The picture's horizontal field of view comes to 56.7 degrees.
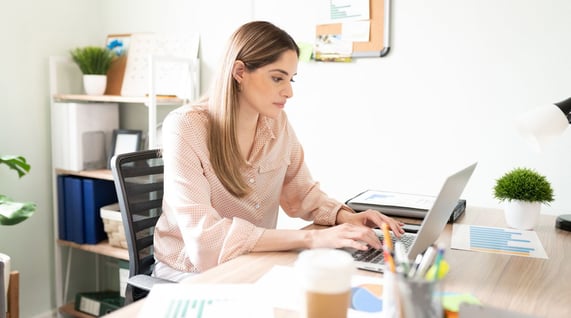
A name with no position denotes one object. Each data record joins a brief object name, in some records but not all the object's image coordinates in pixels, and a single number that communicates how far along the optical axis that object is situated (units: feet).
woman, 3.89
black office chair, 4.52
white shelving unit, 7.34
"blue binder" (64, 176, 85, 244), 8.04
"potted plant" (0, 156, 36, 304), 5.89
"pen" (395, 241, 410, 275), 2.16
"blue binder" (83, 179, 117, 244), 7.95
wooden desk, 2.91
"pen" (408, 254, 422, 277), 2.25
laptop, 3.21
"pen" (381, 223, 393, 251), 2.44
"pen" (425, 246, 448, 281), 1.98
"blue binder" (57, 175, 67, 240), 8.18
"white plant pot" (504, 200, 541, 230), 4.63
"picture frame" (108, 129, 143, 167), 8.07
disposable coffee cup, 2.20
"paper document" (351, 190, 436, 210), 5.23
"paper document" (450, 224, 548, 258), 4.00
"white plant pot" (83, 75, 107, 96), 8.11
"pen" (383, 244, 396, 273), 2.16
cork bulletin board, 6.48
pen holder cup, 1.95
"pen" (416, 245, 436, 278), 2.81
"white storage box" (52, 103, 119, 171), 7.93
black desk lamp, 3.98
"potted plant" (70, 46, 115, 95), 8.09
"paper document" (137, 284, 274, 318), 2.63
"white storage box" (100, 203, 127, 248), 7.70
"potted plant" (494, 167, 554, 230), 4.58
